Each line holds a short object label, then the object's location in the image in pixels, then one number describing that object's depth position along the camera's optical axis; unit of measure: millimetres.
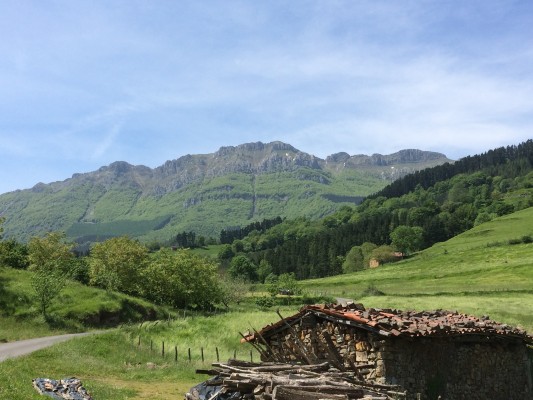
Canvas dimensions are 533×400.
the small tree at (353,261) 176750
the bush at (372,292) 95556
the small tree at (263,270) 183750
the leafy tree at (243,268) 167900
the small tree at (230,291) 85938
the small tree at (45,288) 47344
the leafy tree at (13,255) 66938
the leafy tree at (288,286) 108650
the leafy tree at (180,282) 73938
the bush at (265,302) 92625
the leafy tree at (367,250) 177375
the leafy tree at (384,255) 173000
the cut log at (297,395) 13758
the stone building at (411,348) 19297
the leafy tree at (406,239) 185500
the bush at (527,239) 137125
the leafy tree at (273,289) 102700
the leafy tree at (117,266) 69000
